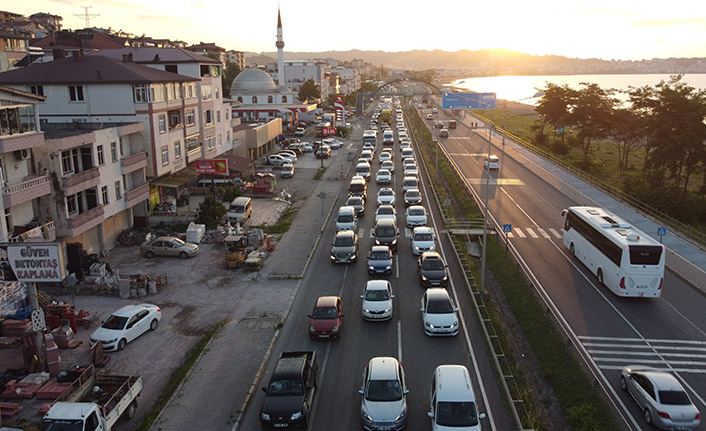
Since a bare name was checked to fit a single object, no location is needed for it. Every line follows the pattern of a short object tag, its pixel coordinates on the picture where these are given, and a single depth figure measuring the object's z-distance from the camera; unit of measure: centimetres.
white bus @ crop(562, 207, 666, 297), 2422
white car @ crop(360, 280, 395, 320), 2386
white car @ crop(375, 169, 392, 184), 5438
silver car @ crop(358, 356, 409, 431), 1599
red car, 2239
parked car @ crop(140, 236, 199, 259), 3409
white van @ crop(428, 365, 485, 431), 1531
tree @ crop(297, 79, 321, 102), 13012
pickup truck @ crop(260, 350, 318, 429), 1623
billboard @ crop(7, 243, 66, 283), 1880
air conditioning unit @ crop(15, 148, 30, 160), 2743
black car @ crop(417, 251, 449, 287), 2756
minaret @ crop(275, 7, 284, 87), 13276
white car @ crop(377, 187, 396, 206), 4431
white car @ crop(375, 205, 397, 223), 3869
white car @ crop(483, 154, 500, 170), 5933
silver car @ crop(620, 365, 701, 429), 1583
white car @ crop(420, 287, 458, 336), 2223
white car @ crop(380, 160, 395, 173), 6032
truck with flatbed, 1470
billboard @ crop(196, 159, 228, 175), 4256
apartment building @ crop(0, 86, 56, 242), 2542
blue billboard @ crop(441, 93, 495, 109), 7606
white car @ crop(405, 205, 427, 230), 3859
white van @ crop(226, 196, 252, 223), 4122
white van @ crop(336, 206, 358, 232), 3712
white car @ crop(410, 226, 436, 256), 3253
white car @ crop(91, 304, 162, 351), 2213
